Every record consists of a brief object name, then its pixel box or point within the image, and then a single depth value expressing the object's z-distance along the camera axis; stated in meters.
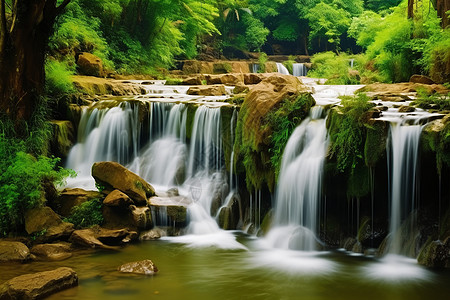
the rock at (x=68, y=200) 9.68
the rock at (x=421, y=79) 12.55
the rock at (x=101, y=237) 8.48
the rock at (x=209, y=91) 15.32
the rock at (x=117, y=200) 9.18
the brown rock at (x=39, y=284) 5.76
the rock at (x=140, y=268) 7.06
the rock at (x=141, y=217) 9.25
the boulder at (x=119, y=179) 9.60
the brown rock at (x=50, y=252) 7.82
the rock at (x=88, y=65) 17.44
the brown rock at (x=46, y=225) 8.54
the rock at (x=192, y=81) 19.06
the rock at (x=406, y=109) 8.92
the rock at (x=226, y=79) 19.16
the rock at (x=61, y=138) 12.12
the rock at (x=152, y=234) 9.20
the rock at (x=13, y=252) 7.54
